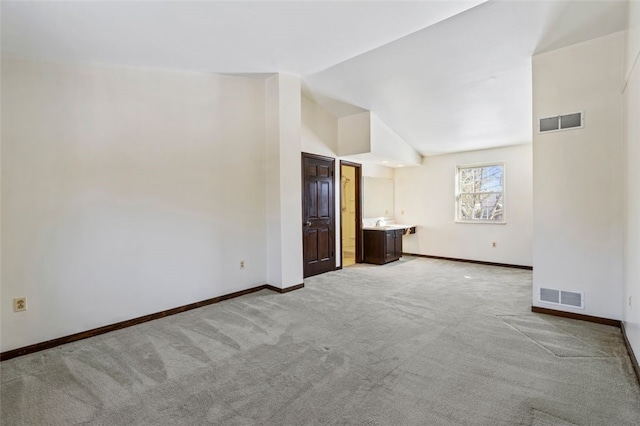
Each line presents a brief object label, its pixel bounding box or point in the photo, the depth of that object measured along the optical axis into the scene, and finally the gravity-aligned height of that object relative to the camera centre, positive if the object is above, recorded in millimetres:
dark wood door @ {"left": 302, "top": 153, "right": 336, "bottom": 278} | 5152 -99
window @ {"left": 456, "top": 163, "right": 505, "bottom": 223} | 6121 +264
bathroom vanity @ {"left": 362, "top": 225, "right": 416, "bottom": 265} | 6184 -711
